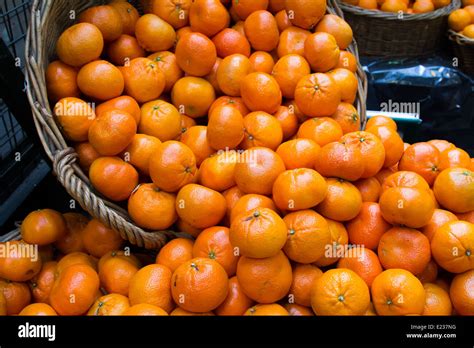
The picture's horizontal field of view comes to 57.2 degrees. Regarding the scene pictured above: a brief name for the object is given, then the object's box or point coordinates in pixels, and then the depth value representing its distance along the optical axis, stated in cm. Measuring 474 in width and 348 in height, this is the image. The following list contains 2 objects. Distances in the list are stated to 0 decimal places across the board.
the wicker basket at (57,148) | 119
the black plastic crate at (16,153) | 137
